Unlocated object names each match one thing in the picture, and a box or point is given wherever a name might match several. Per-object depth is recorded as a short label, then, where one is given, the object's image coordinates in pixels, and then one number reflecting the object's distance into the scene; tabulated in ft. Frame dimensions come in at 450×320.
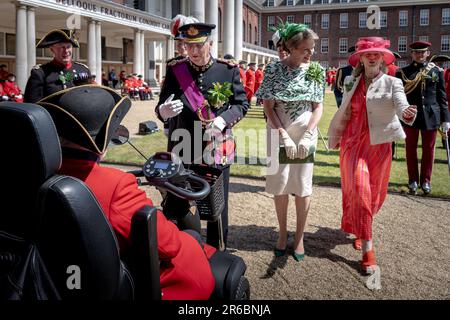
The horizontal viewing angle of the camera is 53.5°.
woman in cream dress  11.95
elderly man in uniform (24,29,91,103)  14.79
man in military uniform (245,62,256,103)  56.73
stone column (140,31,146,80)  100.94
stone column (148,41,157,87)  123.44
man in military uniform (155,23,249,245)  10.86
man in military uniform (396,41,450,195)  20.86
